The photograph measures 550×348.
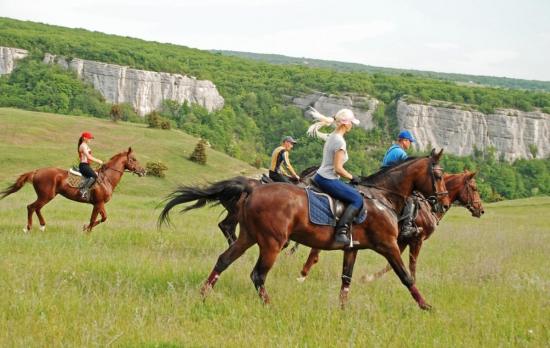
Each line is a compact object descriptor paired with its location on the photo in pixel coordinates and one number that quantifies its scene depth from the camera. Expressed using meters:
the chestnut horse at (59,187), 14.77
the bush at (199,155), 70.31
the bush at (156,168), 58.44
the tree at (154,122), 84.25
